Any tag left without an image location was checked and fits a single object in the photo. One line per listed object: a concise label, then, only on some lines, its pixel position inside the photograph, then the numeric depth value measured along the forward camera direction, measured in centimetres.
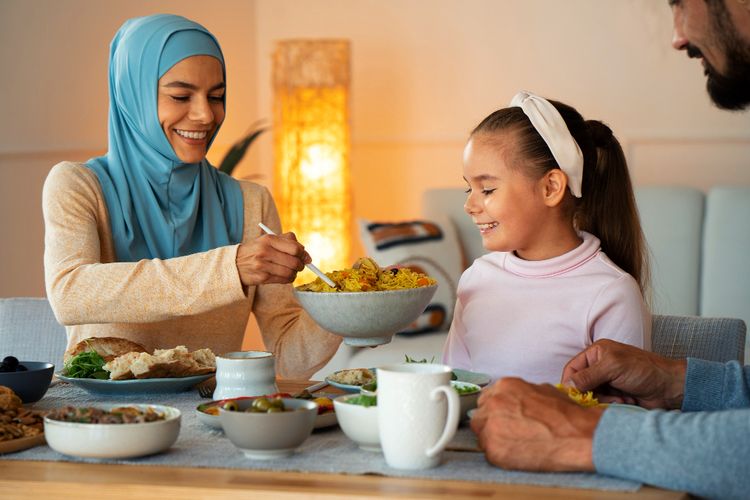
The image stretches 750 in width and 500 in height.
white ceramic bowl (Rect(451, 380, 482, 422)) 143
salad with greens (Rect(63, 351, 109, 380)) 169
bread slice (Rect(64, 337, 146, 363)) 177
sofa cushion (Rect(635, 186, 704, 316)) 396
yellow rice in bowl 166
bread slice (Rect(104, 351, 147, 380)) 165
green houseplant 443
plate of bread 165
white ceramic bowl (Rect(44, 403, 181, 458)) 125
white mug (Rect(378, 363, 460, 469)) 121
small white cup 153
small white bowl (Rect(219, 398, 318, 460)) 124
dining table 113
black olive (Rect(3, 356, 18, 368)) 165
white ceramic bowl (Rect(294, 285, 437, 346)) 159
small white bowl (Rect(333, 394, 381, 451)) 128
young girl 190
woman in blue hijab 195
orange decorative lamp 470
